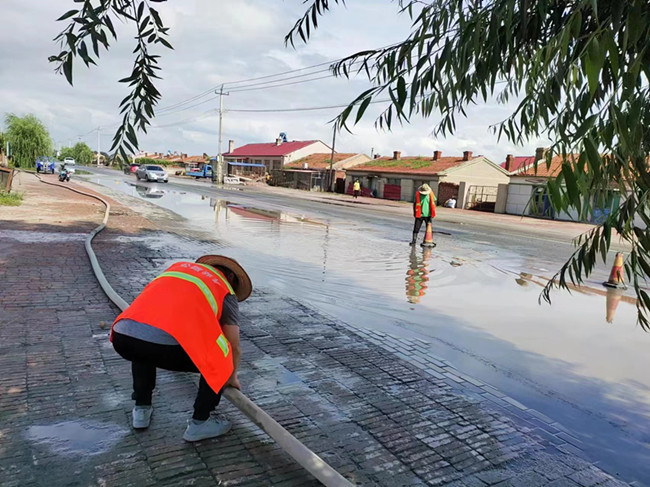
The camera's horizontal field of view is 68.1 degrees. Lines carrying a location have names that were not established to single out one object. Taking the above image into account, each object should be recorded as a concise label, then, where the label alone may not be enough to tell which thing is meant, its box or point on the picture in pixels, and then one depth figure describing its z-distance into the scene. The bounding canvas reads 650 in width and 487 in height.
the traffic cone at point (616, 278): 8.84
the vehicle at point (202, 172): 64.38
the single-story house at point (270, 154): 66.69
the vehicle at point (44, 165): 48.53
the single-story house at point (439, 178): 36.16
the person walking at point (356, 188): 39.36
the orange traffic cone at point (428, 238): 12.84
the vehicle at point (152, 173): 41.31
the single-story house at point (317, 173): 49.16
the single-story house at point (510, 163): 44.31
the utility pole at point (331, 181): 47.97
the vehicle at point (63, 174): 33.19
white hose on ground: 2.47
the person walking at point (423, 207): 12.84
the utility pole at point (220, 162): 50.56
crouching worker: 2.67
